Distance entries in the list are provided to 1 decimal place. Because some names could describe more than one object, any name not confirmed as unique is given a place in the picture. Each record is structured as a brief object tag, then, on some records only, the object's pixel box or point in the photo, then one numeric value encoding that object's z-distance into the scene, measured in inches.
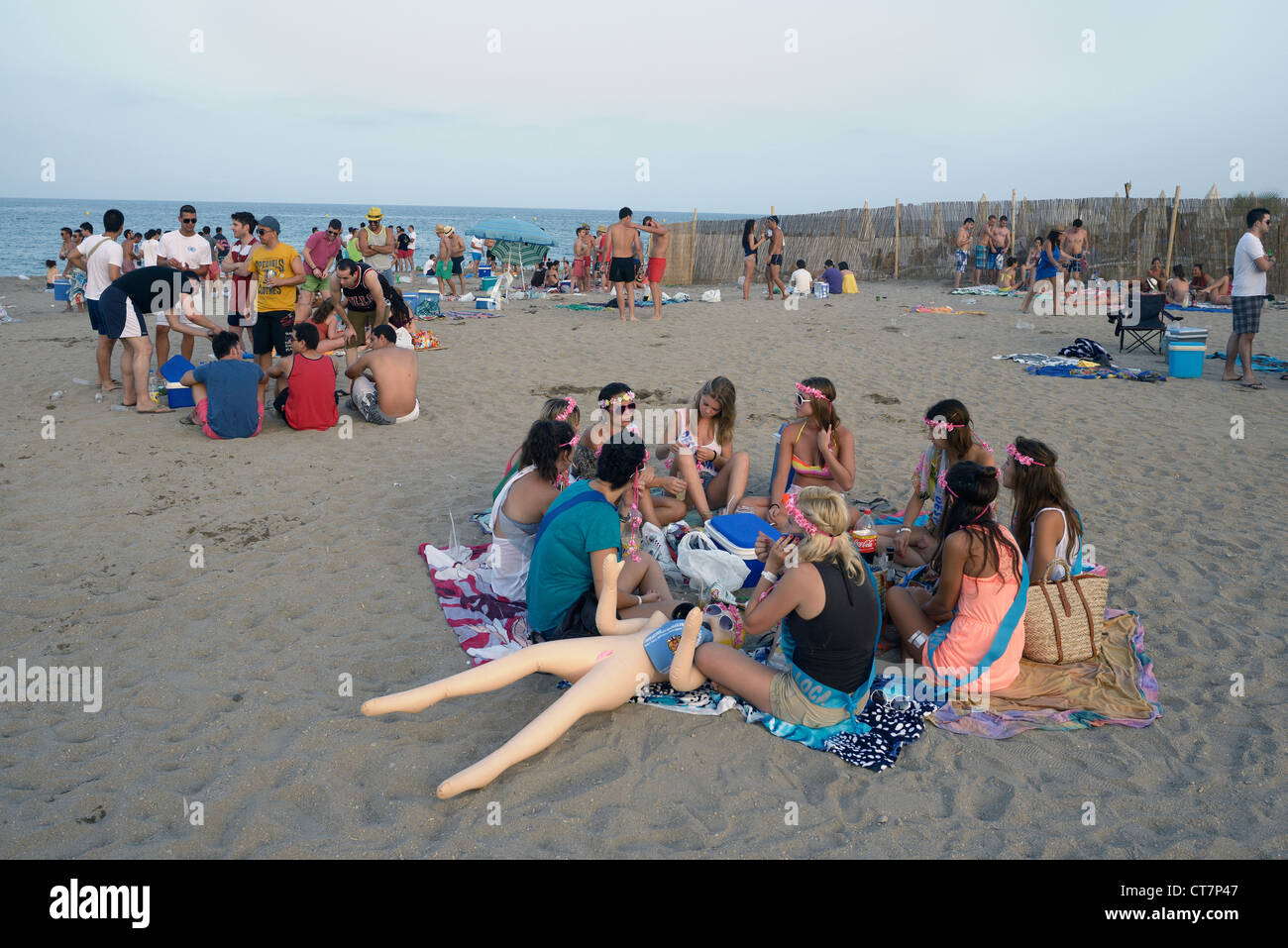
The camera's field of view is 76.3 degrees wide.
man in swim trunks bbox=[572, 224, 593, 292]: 721.6
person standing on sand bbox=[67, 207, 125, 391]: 301.7
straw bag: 142.3
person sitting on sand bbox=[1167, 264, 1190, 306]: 537.3
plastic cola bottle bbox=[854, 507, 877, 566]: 175.9
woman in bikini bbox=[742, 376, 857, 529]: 194.5
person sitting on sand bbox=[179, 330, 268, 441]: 268.1
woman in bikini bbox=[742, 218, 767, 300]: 645.3
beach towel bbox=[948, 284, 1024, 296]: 655.8
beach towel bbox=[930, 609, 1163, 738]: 130.6
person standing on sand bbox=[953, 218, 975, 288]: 714.8
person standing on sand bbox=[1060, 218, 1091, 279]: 601.9
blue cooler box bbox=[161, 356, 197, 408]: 299.5
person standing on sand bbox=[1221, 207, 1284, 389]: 320.2
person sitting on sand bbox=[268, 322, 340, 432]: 277.1
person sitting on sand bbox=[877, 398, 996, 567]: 173.2
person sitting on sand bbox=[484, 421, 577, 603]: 164.7
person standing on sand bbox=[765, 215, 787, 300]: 635.5
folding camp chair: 412.8
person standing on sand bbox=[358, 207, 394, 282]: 459.5
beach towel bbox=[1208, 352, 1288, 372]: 374.3
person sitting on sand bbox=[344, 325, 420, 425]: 289.4
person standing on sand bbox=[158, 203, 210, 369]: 331.9
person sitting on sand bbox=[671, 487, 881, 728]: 118.6
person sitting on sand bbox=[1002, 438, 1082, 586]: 146.6
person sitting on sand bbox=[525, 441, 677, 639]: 137.7
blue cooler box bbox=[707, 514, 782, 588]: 171.9
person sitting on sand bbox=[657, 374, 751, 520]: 202.2
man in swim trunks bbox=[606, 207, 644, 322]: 504.1
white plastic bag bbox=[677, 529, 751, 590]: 170.6
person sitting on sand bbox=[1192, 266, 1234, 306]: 563.5
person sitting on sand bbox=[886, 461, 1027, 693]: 132.6
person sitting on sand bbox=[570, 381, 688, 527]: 165.0
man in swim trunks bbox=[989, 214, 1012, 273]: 685.3
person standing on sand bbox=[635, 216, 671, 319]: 521.0
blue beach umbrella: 781.3
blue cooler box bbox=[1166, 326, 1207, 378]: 362.3
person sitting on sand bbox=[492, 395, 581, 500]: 178.7
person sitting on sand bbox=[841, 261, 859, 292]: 674.8
